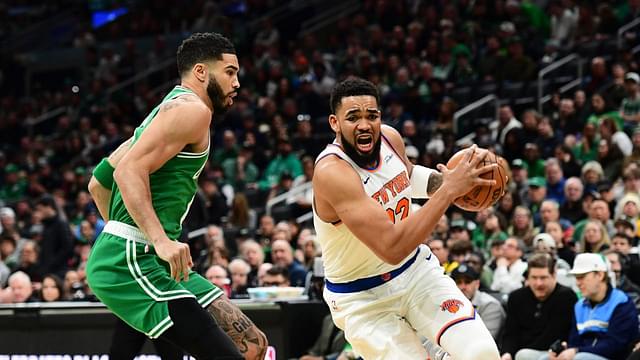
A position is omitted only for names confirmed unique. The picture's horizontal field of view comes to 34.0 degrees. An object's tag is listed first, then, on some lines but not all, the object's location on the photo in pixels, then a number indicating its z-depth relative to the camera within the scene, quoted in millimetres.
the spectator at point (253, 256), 12462
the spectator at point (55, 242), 14859
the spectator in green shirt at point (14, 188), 19641
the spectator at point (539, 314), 9055
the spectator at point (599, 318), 8469
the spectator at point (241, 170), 17125
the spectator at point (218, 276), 10711
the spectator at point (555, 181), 13109
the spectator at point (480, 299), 9234
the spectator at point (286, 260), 11898
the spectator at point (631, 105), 14055
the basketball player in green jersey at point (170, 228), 4953
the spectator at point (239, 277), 11500
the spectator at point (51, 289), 11935
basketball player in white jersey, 5359
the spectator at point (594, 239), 10672
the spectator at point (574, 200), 12383
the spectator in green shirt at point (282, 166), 16688
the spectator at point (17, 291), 12086
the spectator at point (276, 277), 10820
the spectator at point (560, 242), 10586
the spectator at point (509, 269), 10406
